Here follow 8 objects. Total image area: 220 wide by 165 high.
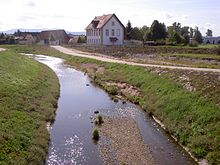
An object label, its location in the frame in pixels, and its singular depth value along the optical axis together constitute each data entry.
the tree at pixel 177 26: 107.62
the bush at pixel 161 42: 69.77
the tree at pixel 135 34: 83.12
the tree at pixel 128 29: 82.24
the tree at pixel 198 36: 95.27
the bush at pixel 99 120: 18.73
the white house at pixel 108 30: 69.18
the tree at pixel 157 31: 75.78
